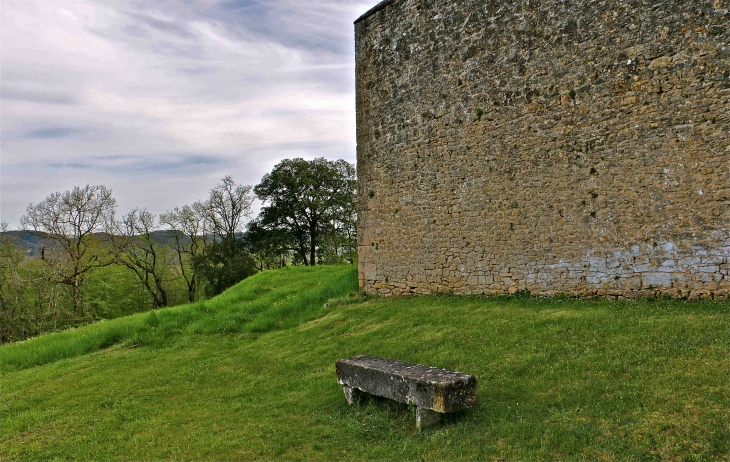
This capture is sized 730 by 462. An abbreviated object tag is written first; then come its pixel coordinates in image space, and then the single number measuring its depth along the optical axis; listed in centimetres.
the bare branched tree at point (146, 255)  3272
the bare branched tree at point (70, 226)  2747
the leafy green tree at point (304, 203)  3253
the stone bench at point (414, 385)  454
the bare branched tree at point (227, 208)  3631
